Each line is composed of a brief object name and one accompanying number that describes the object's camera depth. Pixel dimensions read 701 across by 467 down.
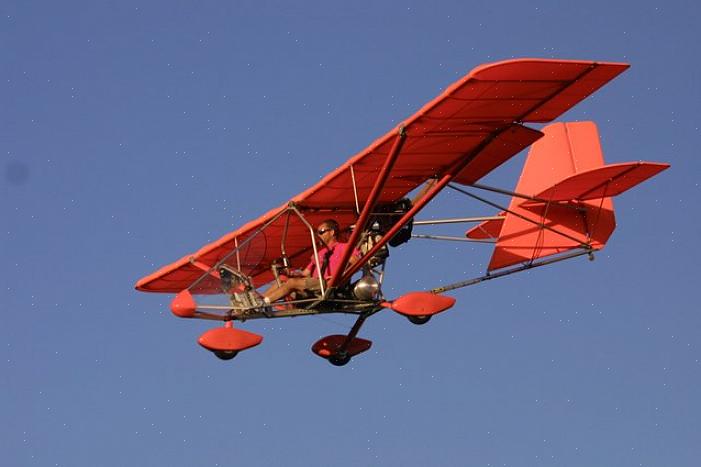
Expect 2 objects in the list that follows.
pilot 24.06
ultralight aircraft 22.42
